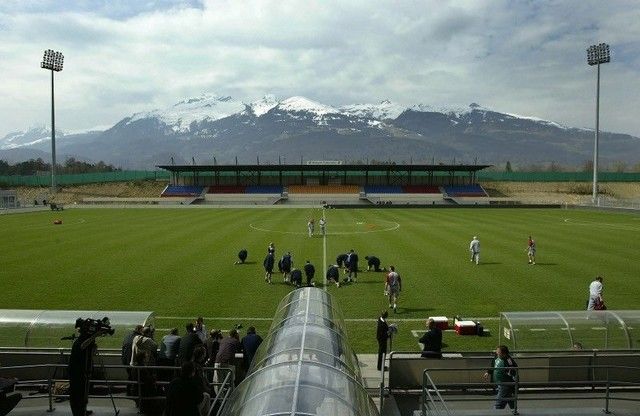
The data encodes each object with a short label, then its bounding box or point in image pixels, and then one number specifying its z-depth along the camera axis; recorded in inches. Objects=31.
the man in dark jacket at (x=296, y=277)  856.3
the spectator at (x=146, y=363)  363.3
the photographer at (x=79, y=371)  309.7
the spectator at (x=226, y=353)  419.2
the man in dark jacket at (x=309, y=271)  876.6
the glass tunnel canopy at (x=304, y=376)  192.5
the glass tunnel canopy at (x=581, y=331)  451.5
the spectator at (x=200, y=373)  258.9
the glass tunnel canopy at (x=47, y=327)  443.2
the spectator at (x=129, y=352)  387.9
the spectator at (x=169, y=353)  415.2
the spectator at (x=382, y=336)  501.7
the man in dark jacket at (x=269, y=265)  935.0
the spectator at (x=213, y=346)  454.9
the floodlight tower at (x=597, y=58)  3036.4
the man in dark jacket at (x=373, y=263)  1018.1
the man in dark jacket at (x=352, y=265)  951.0
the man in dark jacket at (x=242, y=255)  1085.6
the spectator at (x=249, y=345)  431.2
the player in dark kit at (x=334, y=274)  901.8
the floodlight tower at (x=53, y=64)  3604.8
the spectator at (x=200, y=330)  478.1
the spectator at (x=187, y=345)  388.2
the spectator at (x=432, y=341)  457.7
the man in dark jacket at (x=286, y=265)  939.3
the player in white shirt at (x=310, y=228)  1589.6
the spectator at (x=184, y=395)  249.8
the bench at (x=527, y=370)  421.1
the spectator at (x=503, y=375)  371.6
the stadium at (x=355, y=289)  414.3
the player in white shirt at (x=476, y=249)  1082.1
